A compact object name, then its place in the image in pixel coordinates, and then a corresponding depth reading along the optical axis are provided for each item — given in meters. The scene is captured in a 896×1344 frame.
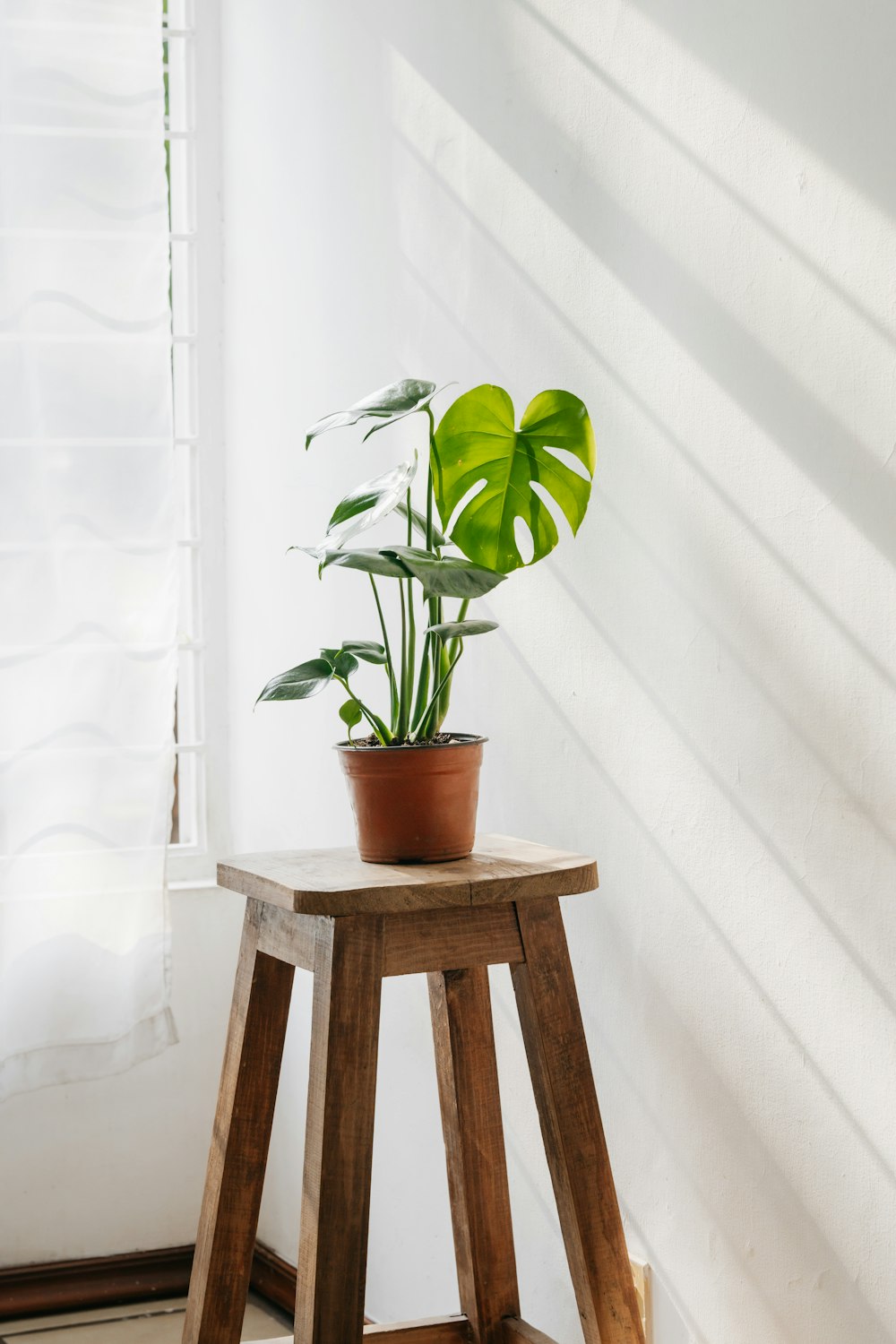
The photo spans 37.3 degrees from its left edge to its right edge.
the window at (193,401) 2.13
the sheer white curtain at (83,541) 1.87
